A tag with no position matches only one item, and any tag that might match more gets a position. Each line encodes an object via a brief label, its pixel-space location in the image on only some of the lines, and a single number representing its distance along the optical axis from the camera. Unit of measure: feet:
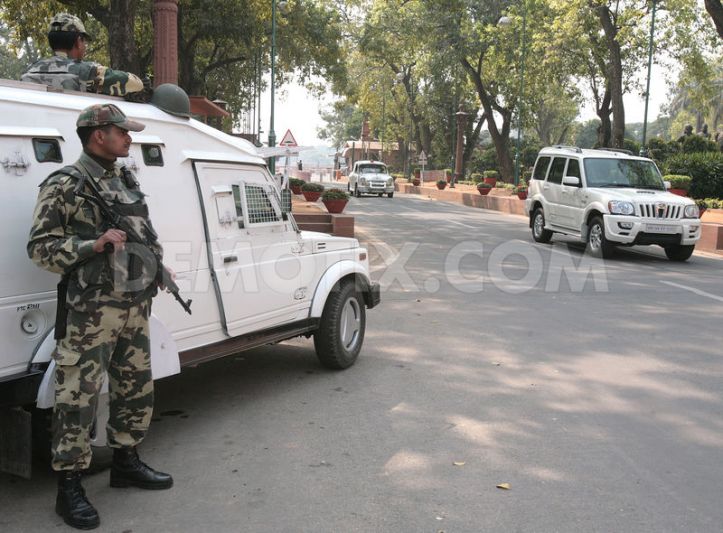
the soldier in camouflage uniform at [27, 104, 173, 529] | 10.71
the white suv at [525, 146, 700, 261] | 43.73
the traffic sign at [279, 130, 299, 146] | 93.09
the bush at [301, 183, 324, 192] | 75.36
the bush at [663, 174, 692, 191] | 77.77
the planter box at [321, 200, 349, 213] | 58.57
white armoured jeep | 11.36
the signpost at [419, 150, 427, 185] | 163.73
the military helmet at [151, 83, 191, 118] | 14.38
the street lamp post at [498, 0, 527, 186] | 111.85
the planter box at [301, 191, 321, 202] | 76.64
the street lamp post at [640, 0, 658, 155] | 88.12
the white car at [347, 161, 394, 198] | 126.11
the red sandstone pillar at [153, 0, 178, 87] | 31.71
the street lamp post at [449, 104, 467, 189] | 152.76
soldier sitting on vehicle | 13.97
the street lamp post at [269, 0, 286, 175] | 81.44
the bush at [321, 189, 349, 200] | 58.23
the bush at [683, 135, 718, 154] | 115.65
